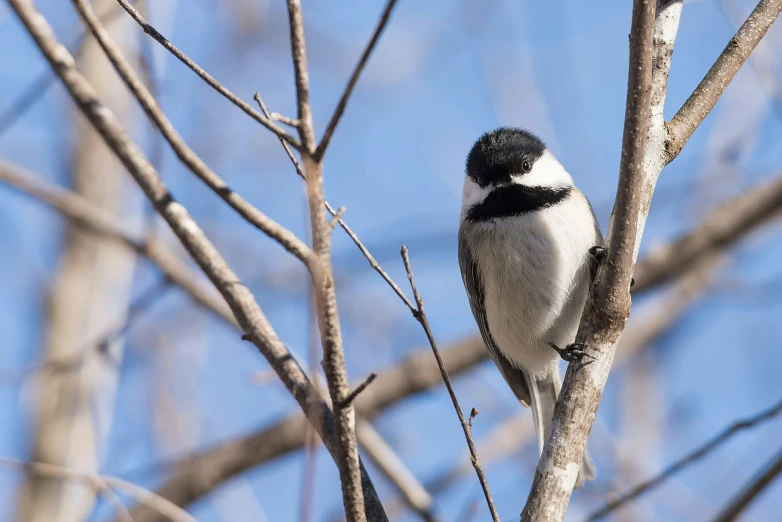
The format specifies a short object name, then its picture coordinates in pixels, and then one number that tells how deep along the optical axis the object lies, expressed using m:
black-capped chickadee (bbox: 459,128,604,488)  5.88
